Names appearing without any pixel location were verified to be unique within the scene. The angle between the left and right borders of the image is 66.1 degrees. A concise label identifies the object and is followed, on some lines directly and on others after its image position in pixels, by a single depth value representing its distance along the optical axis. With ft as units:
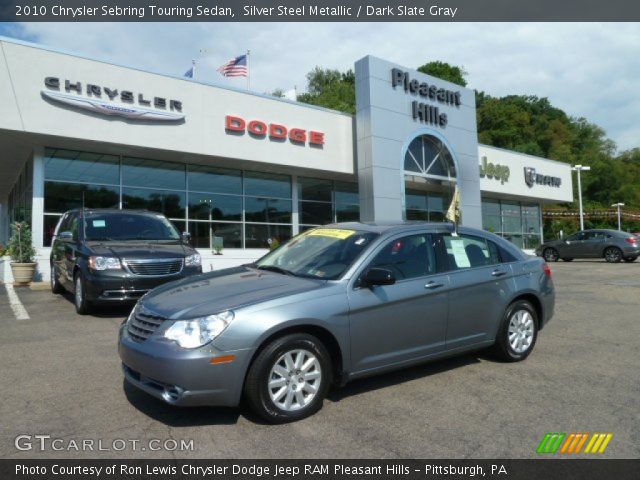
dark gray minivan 24.61
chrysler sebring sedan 11.51
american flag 60.95
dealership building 44.21
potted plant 40.81
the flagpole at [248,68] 61.21
